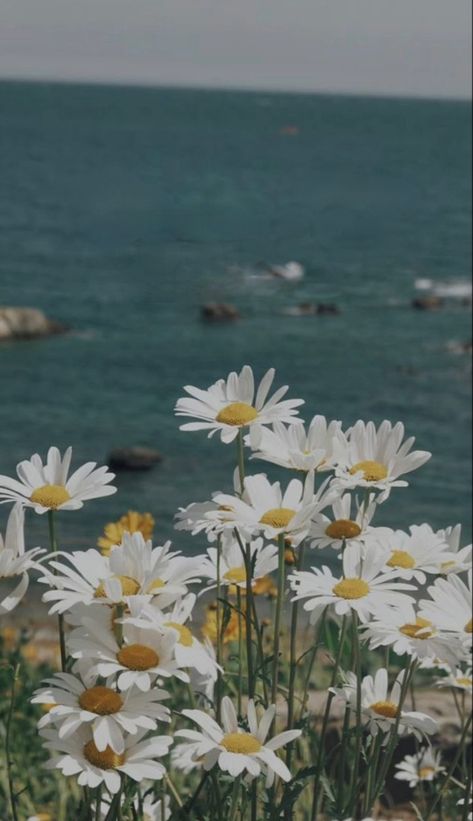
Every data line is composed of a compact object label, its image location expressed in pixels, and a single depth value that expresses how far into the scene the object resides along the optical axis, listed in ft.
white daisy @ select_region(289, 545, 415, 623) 5.03
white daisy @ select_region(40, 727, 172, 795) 4.79
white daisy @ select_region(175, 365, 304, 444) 5.31
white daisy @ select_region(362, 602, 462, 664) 5.04
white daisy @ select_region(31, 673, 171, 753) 4.77
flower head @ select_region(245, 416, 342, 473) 5.20
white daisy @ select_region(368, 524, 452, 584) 5.26
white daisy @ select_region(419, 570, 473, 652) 4.98
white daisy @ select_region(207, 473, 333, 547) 5.06
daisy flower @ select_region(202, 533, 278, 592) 5.49
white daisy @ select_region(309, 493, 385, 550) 5.21
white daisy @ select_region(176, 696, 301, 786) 4.88
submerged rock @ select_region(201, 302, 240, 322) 75.31
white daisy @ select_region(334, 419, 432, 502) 5.25
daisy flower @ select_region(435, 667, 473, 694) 6.17
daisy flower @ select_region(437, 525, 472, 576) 5.34
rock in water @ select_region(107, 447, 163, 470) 43.62
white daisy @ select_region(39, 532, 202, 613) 4.89
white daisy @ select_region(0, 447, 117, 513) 5.15
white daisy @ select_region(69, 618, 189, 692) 4.77
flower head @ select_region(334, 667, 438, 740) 5.43
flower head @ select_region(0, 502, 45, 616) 4.93
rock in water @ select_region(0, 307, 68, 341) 69.21
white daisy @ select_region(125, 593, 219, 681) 4.79
